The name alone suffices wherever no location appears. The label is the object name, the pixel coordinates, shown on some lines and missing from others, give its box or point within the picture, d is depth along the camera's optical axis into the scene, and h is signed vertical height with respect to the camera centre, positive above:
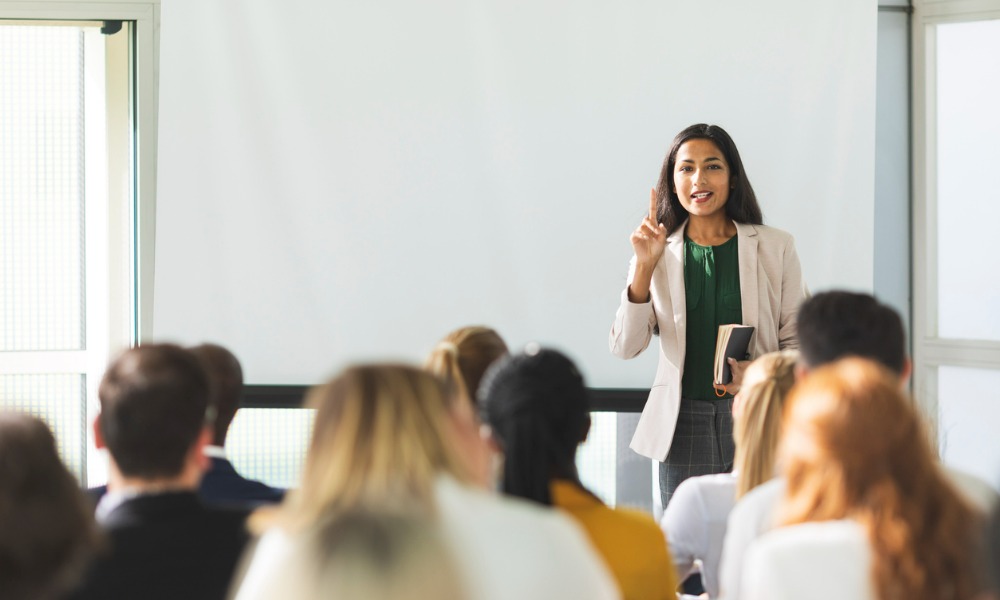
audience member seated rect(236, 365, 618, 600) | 4.41 -0.19
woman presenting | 7.28 +0.02
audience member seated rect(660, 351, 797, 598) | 6.30 -0.33
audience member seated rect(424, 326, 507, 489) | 6.37 -0.10
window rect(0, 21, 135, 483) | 8.24 +0.36
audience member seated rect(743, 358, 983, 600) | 4.96 -0.24
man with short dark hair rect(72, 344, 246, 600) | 5.46 -0.24
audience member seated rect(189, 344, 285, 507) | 6.44 -0.29
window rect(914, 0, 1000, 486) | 8.35 +0.32
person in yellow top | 5.95 -0.22
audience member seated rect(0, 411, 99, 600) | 4.80 -0.23
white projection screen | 8.13 +0.53
